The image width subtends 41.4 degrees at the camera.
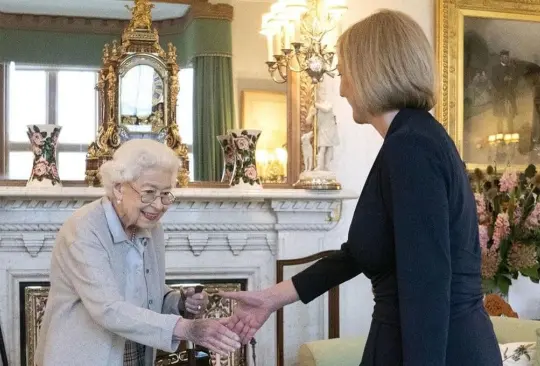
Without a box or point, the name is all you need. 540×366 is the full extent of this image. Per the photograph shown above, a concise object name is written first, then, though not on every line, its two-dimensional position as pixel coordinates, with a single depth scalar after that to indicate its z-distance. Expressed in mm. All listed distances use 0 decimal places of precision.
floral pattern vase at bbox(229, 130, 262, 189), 3629
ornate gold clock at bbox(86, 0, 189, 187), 3605
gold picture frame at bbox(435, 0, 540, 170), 4133
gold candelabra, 3602
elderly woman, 2002
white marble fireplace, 3576
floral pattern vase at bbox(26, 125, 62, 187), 3463
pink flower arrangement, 3350
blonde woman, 1352
